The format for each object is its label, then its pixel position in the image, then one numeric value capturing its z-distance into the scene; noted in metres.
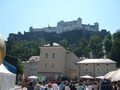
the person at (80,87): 13.44
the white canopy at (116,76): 11.34
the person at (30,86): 16.48
